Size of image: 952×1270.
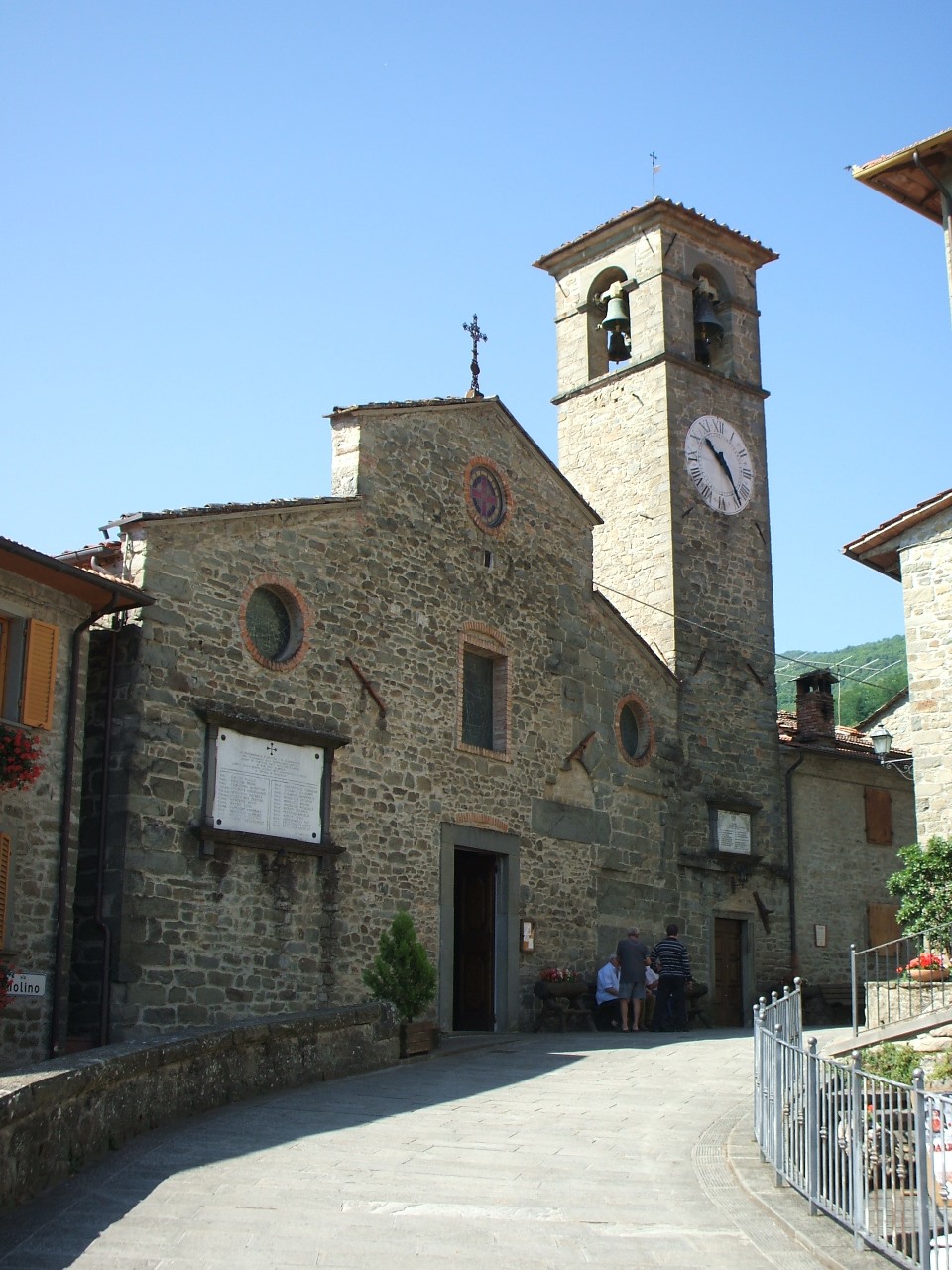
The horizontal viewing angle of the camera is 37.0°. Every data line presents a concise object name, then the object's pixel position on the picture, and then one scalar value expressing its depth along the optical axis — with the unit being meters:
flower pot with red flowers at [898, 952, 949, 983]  13.38
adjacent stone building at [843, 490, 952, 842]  15.96
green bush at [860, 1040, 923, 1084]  11.60
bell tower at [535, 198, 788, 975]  21.08
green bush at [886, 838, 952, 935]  14.77
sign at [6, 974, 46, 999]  11.84
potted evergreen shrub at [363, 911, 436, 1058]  13.71
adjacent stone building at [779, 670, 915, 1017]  21.66
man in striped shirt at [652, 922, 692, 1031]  17.55
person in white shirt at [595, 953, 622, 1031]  17.73
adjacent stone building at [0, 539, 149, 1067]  11.86
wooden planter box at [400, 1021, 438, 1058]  12.94
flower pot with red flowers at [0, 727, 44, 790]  11.48
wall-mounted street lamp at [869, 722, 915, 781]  18.98
